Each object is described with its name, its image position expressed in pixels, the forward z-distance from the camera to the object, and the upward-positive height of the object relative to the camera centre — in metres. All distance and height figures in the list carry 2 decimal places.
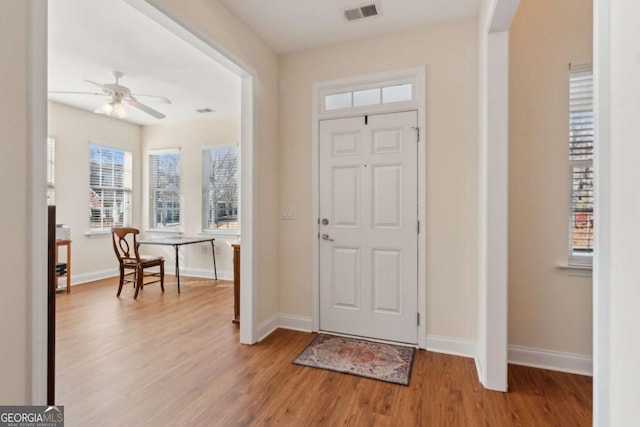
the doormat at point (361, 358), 2.29 -1.23
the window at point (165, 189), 5.77 +0.43
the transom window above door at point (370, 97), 2.80 +1.11
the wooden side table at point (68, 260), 4.36 -0.72
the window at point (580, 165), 2.31 +0.36
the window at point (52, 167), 4.61 +0.67
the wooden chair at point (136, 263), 4.23 -0.75
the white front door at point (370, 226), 2.77 -0.14
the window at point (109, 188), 5.25 +0.42
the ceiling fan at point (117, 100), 3.49 +1.35
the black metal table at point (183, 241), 4.59 -0.48
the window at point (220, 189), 5.42 +0.41
